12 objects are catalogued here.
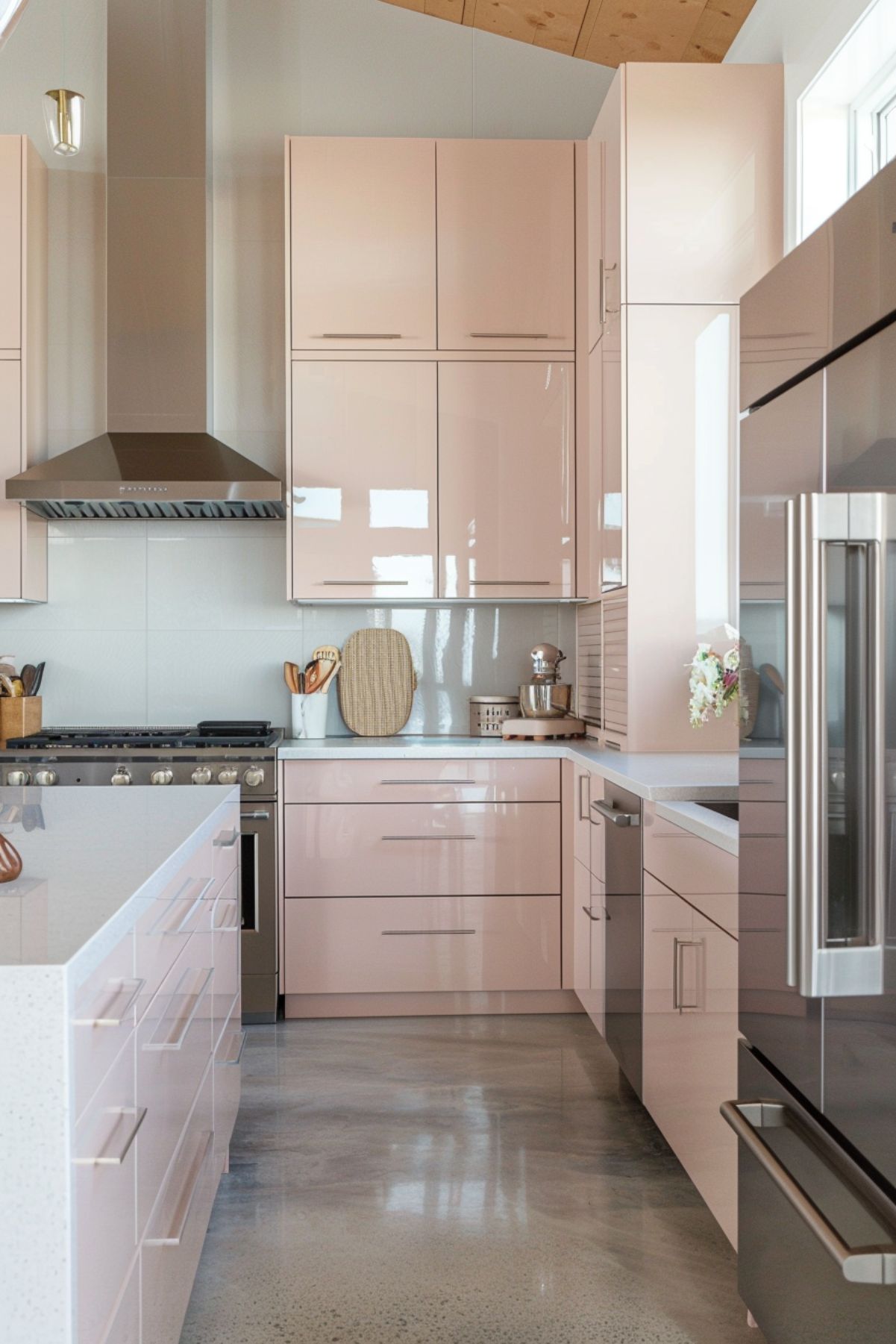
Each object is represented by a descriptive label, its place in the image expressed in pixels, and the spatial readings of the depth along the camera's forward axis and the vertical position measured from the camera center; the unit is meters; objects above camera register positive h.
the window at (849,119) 2.69 +1.47
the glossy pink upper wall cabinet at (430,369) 3.66 +1.01
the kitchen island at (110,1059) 0.97 -0.42
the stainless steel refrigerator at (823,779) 1.14 -0.12
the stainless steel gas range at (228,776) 3.41 -0.32
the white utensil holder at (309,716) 3.83 -0.15
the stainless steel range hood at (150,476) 3.49 +0.62
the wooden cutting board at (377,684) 3.99 -0.04
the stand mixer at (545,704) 3.72 -0.11
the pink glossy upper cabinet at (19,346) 3.66 +1.08
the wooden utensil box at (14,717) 3.74 -0.15
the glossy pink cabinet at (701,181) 3.16 +1.40
